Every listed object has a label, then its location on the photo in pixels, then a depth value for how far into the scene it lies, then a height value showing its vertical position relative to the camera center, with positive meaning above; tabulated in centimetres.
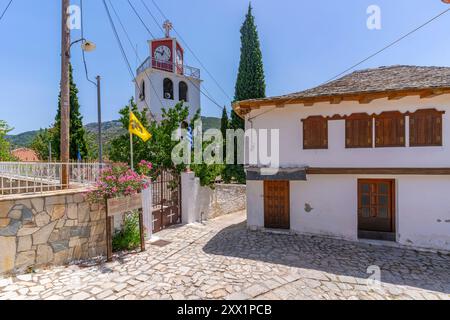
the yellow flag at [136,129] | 752 +96
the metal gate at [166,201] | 944 -184
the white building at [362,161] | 775 -17
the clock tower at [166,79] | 2320 +834
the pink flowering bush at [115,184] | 612 -71
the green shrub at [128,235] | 691 -234
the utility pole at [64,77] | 686 +242
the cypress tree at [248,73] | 2081 +767
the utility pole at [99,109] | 1325 +281
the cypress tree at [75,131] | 1803 +221
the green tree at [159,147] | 1065 +55
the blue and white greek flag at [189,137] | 1046 +93
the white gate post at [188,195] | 1024 -168
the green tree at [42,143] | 2364 +175
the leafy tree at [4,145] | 2055 +133
